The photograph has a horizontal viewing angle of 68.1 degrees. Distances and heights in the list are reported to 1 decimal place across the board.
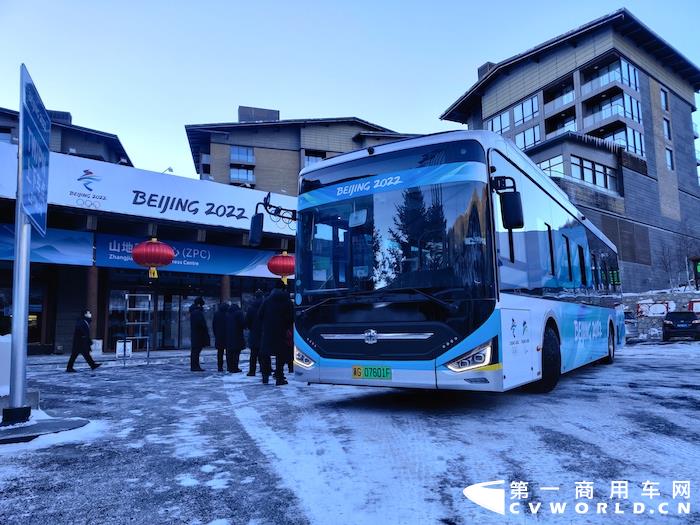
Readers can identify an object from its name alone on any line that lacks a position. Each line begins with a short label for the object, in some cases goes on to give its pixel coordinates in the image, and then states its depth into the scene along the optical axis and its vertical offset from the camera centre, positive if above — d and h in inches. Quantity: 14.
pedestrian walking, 505.4 -18.2
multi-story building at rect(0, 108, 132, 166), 1282.0 +492.5
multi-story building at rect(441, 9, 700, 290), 1599.4 +614.5
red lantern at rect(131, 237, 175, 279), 607.8 +78.5
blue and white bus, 221.5 +20.0
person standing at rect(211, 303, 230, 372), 483.2 -8.9
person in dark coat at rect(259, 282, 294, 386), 366.6 -3.6
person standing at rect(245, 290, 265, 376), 438.0 -8.0
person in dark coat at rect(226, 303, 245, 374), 467.5 -15.3
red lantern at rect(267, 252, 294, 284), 716.0 +71.3
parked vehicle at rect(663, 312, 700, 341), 845.2 -32.6
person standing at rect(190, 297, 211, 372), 494.3 -12.8
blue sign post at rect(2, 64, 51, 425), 234.4 +49.6
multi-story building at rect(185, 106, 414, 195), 1672.0 +562.2
